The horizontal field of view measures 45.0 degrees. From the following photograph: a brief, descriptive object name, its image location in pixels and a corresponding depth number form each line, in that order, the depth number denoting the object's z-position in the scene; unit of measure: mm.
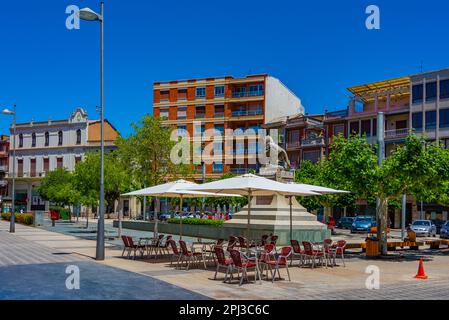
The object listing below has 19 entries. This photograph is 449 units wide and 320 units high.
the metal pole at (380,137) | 23144
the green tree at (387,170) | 18453
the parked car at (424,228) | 41344
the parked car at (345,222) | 49666
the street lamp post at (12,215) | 33812
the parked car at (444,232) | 37781
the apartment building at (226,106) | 70438
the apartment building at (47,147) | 77125
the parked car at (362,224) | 43688
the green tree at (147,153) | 29531
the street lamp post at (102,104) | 17359
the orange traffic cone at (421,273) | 14227
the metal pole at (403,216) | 31381
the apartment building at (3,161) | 87875
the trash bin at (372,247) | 20156
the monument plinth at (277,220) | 24297
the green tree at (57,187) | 46656
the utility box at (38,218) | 42962
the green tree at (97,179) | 29141
